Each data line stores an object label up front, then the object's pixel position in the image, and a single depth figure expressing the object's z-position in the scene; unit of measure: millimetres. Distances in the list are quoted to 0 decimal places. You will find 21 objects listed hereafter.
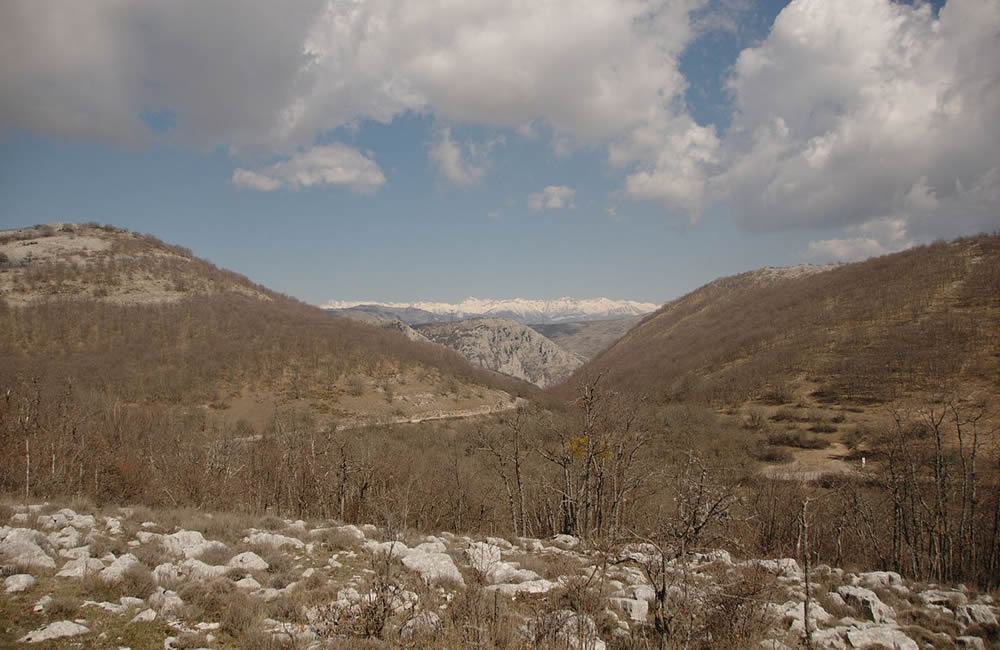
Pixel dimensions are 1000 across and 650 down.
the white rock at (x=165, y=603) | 7410
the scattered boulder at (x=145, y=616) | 7067
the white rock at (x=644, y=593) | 9695
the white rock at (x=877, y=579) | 12045
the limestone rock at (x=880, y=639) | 8680
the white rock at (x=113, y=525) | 10750
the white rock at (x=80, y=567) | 8070
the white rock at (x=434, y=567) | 10148
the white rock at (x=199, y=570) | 8852
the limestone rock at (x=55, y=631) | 6164
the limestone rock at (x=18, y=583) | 7270
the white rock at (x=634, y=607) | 8797
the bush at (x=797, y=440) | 53844
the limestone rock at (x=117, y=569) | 8084
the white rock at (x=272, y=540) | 11414
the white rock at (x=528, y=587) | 9688
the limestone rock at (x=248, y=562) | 9688
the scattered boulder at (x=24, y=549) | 8138
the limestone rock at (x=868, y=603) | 9953
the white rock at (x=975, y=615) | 9914
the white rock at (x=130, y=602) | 7477
